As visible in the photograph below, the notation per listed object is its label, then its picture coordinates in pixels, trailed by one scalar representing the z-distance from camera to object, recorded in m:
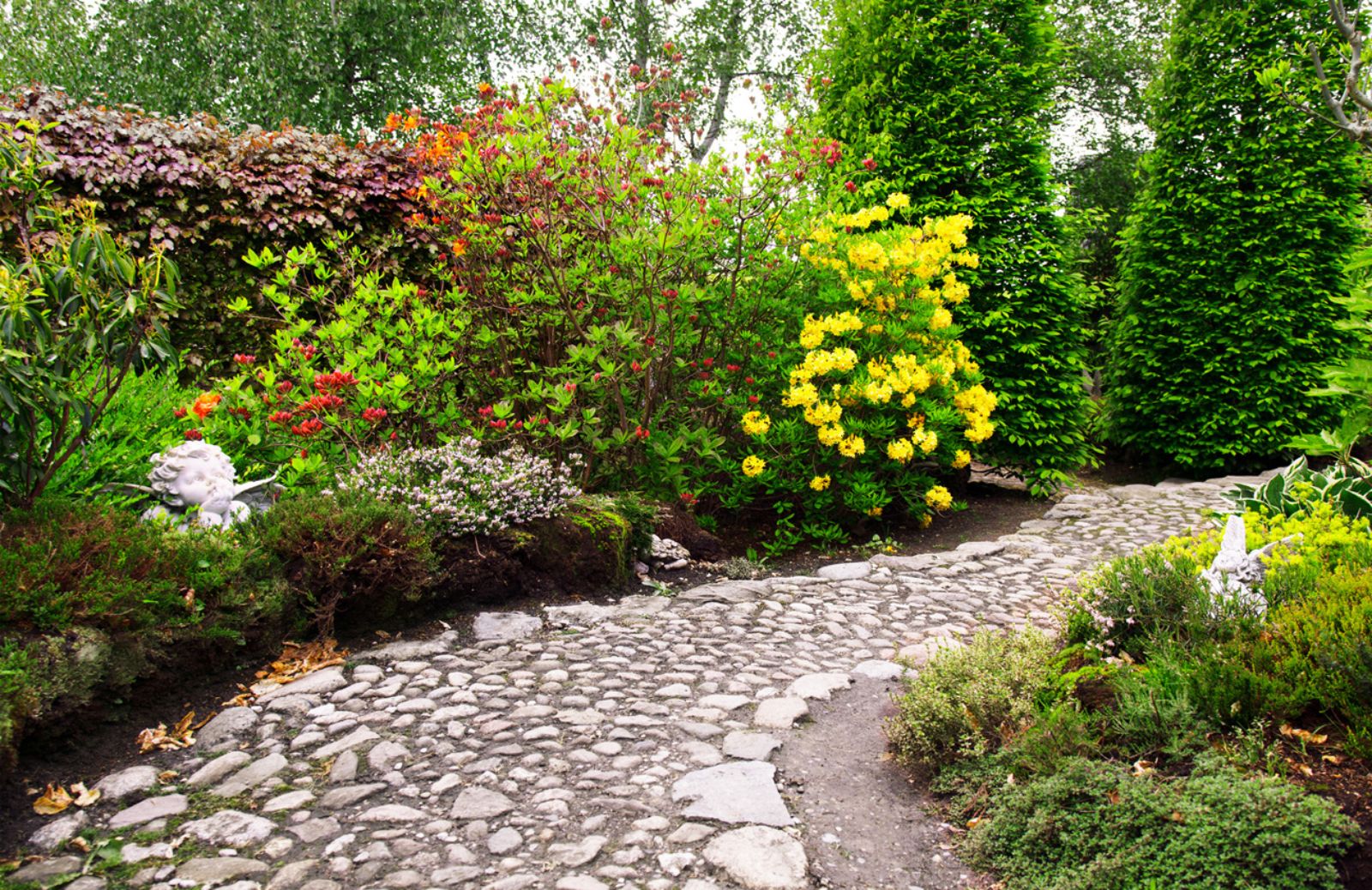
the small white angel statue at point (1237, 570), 3.05
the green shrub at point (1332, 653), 2.36
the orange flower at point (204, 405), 4.11
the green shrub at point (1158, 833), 1.99
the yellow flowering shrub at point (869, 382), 5.71
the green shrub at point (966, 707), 2.77
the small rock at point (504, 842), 2.35
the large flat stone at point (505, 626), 4.00
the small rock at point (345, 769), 2.71
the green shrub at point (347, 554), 3.67
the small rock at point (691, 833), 2.40
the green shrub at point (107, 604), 2.70
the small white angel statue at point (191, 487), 3.86
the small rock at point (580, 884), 2.18
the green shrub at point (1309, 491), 3.83
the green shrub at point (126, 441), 3.87
